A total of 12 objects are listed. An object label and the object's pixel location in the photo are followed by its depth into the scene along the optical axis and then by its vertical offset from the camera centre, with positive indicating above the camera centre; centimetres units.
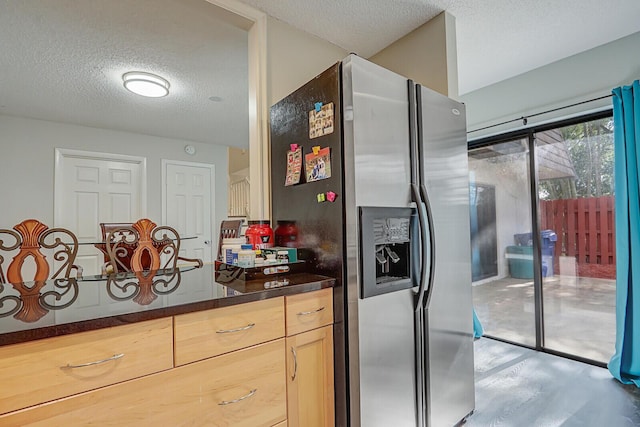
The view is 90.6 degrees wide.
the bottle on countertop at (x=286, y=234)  173 -7
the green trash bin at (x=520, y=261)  310 -43
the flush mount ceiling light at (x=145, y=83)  284 +128
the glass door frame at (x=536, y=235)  295 -16
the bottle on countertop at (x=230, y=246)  163 -12
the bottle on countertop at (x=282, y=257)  158 -17
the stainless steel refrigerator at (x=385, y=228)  140 -4
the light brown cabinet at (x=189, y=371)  82 -47
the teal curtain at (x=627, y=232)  224 -11
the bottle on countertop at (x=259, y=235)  180 -7
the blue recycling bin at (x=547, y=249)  295 -29
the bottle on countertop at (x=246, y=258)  147 -17
